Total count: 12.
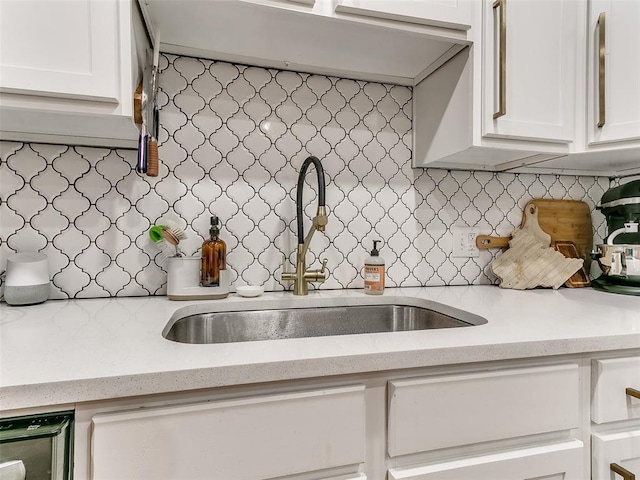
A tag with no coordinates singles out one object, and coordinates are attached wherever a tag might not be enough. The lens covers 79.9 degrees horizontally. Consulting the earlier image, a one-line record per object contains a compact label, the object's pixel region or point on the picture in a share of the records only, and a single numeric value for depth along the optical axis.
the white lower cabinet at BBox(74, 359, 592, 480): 0.59
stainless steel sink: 1.11
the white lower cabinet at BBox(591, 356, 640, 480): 0.84
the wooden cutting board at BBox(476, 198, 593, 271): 1.58
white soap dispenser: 1.32
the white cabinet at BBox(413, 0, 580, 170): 1.16
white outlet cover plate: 1.55
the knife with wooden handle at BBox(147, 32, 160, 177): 0.96
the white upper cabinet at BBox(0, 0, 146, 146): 0.81
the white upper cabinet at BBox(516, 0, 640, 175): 1.23
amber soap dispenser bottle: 1.20
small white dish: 1.21
